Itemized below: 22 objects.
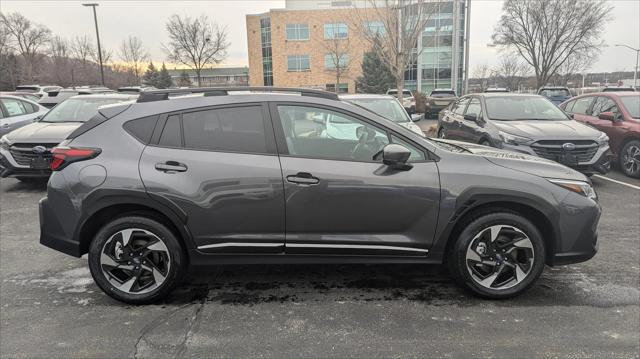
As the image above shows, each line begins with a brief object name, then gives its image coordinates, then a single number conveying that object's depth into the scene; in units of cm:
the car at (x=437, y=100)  2402
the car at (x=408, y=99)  2309
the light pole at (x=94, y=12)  2935
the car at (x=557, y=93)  2161
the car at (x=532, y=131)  719
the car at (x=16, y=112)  991
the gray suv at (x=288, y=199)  340
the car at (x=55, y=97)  1442
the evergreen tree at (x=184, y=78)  5535
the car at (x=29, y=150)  736
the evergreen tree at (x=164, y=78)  5553
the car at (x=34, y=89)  2222
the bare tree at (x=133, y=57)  4906
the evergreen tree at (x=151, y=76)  5784
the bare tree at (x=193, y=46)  3519
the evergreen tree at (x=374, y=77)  4441
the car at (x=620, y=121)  848
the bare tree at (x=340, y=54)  4875
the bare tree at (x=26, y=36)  4978
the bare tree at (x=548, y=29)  3325
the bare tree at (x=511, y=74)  5638
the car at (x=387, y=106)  920
